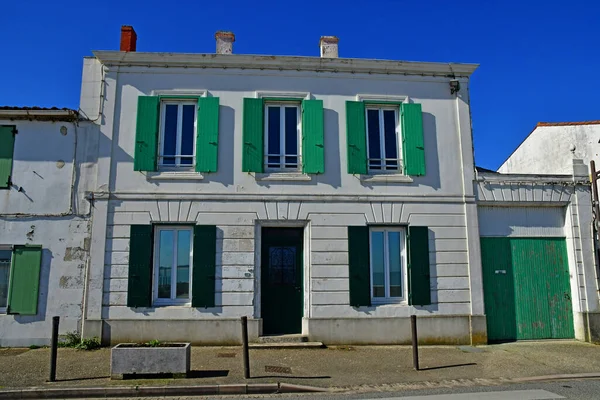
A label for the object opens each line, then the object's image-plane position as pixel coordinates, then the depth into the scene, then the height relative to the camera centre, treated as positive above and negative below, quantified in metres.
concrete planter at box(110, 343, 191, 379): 7.33 -1.34
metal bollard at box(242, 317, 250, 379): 7.59 -1.15
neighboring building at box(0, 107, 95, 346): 10.21 +1.22
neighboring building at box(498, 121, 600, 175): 15.50 +4.34
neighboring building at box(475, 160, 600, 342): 11.04 +0.42
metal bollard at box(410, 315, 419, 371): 8.27 -1.23
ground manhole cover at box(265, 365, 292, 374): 8.09 -1.66
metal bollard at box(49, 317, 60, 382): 7.38 -1.27
